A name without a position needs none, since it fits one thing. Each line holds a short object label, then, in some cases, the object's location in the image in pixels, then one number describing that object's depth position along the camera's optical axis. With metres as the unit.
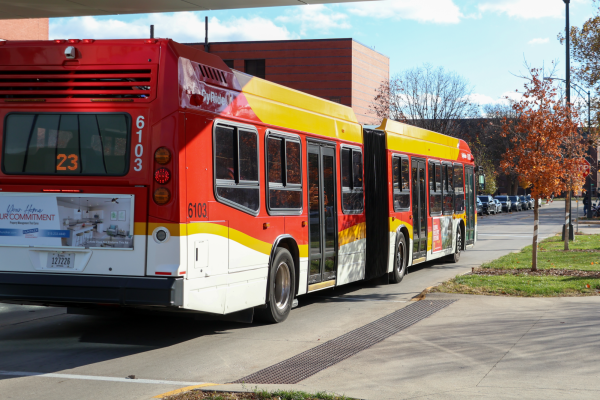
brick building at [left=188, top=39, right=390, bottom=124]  63.47
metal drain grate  6.72
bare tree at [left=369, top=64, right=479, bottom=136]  50.88
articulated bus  7.30
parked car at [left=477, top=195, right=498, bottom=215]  60.65
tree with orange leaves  15.05
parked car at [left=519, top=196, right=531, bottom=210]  76.40
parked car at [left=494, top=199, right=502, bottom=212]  64.68
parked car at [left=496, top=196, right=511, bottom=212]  68.44
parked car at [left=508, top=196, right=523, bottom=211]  71.50
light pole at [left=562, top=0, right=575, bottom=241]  25.41
